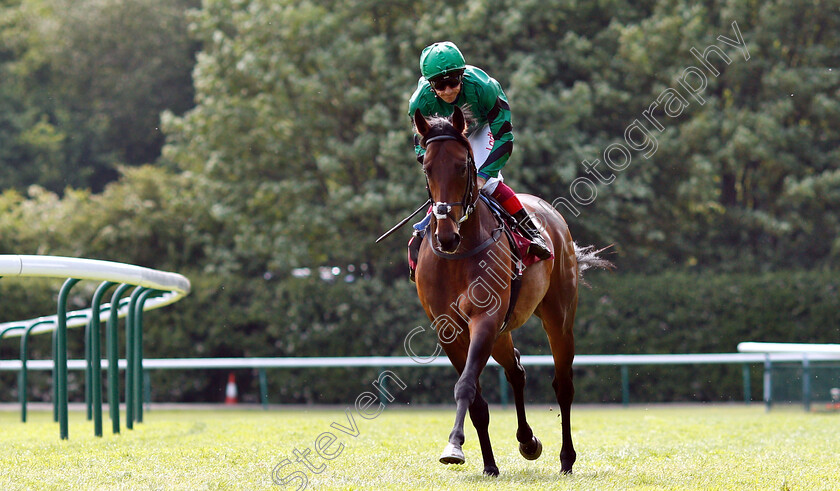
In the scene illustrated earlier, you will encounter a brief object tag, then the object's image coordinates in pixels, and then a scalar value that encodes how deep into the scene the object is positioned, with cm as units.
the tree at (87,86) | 6309
